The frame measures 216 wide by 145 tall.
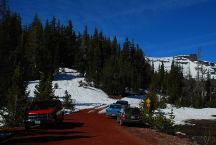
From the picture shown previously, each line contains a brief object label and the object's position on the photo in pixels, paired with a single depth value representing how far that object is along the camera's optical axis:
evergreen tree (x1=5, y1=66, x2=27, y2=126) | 16.94
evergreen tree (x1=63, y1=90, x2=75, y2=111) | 30.22
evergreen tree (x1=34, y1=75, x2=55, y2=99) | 24.27
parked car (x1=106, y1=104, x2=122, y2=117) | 24.96
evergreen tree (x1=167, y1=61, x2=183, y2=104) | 59.12
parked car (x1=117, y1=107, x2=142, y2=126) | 20.15
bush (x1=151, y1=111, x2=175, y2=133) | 18.37
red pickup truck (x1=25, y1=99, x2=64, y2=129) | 16.09
